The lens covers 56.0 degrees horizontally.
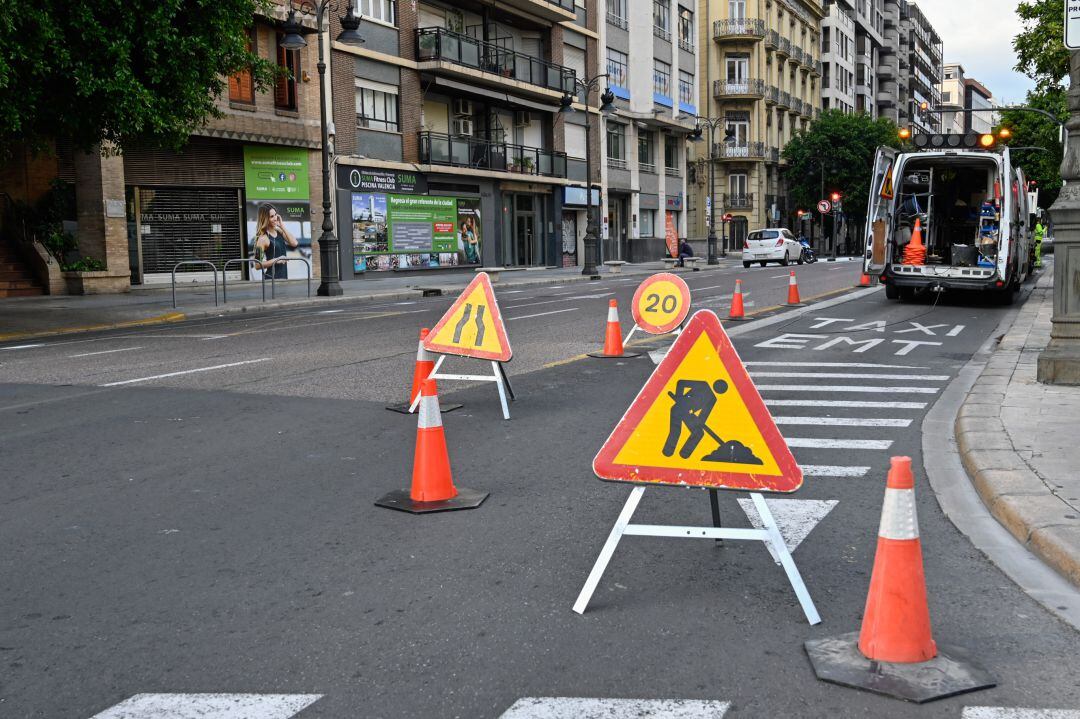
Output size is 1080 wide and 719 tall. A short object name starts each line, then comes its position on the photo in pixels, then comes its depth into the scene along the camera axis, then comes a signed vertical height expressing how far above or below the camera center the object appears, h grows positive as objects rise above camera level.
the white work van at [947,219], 18.61 +0.71
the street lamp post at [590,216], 36.25 +1.64
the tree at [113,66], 14.10 +2.99
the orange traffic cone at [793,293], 19.86 -0.70
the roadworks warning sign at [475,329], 8.30 -0.55
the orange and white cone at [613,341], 12.02 -0.95
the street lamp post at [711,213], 48.98 +2.22
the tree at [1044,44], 31.03 +6.62
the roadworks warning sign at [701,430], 4.05 -0.69
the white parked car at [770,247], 43.88 +0.50
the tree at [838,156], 68.44 +6.89
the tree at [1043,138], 37.84 +5.57
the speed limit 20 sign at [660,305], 12.73 -0.56
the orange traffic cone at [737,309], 16.56 -0.82
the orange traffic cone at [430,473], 5.55 -1.16
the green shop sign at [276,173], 29.77 +2.79
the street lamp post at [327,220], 23.45 +1.08
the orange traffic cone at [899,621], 3.38 -1.23
